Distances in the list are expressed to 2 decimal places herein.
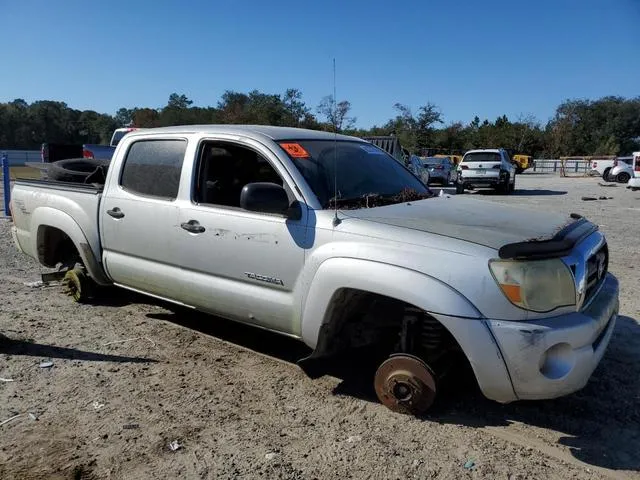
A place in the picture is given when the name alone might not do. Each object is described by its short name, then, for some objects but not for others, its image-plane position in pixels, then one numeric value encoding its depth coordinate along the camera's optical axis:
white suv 21.14
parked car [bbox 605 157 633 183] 29.95
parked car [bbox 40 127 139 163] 16.81
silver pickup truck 3.00
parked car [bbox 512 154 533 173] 47.41
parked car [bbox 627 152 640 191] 21.46
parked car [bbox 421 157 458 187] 24.52
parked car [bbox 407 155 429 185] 18.34
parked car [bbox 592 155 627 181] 31.63
